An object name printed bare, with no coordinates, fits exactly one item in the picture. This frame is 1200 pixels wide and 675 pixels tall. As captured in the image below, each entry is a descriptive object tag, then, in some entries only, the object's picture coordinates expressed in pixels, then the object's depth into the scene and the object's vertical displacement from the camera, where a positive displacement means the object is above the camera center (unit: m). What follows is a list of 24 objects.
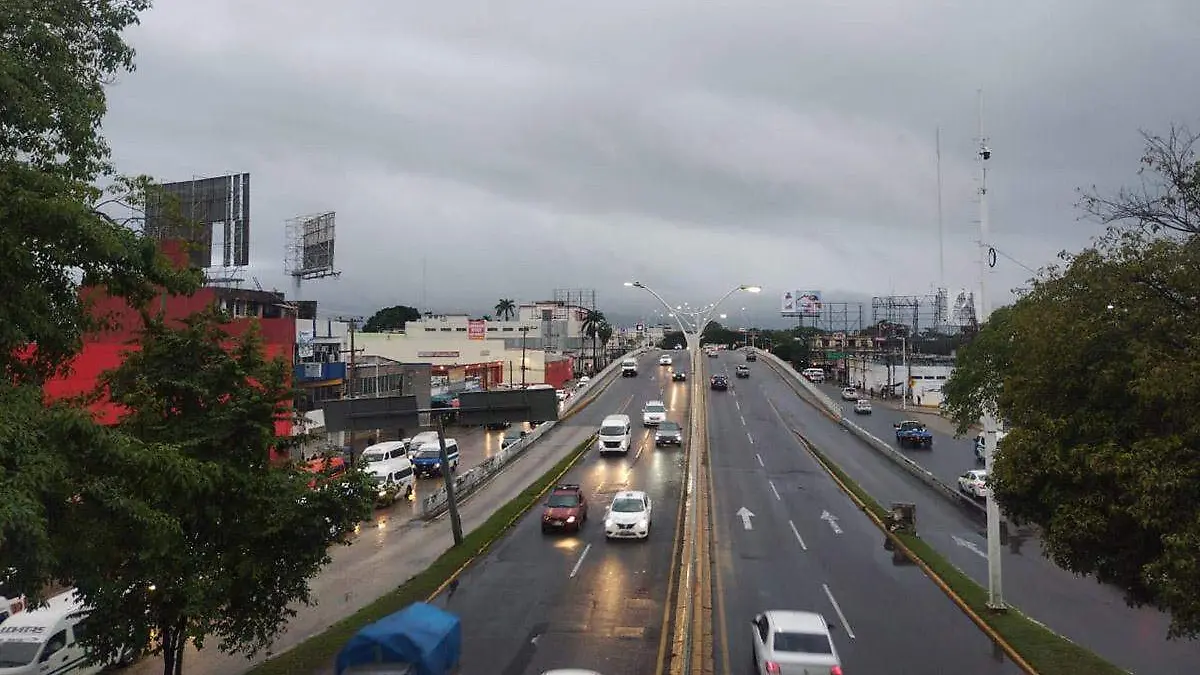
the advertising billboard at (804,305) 124.88 +5.69
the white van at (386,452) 36.72 -5.71
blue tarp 12.02 -4.92
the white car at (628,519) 24.80 -5.93
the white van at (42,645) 14.48 -6.03
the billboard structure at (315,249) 66.12 +7.58
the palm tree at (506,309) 172.50 +6.29
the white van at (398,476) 33.09 -6.28
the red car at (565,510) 26.03 -6.01
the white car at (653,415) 52.00 -5.26
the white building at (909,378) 73.75 -4.09
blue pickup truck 46.88 -5.86
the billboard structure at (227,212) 57.44 +9.13
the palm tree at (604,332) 142.65 +1.09
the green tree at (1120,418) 9.20 -1.04
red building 29.70 -0.32
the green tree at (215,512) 10.43 -2.65
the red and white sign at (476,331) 93.04 +0.69
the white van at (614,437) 42.22 -5.50
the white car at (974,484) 30.42 -5.84
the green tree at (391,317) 186.76 +4.67
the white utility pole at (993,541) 17.62 -4.68
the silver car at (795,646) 12.76 -5.28
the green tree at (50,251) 6.95 +0.90
